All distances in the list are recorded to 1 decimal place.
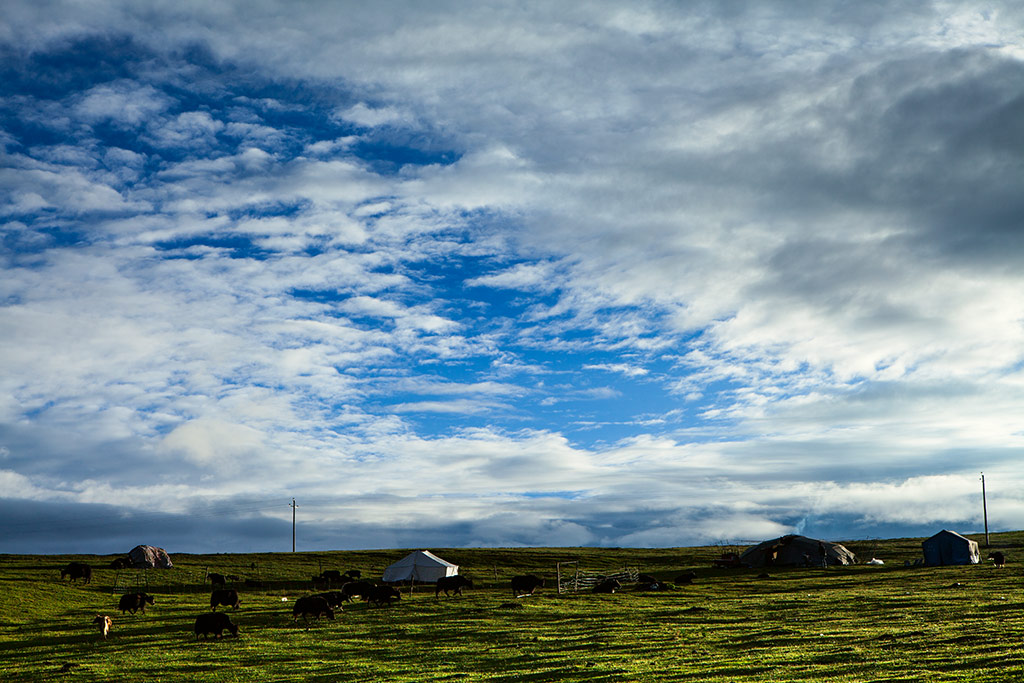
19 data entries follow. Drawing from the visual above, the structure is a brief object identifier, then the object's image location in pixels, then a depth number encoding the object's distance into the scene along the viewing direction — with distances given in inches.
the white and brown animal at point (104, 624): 1579.7
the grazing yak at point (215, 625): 1547.7
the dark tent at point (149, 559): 3346.5
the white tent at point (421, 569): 2979.8
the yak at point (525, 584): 2494.0
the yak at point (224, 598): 2111.2
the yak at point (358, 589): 2263.8
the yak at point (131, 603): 1958.7
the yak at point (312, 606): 1860.2
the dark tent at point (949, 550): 3257.9
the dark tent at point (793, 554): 3585.1
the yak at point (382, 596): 2218.3
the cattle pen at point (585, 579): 2691.9
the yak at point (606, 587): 2551.7
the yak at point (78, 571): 2910.9
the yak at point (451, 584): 2482.8
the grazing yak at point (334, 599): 2040.7
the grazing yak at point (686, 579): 2876.5
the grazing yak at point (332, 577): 2903.5
